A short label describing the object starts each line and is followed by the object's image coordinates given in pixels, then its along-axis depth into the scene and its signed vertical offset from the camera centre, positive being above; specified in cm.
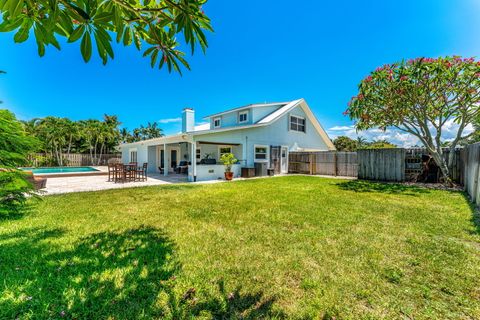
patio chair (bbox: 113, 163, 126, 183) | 1209 -85
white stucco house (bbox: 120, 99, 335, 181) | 1355 +126
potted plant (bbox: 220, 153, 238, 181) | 1320 -24
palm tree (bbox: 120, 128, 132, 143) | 4275 +459
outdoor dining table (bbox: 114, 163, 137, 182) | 1215 -84
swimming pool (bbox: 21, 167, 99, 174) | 1870 -129
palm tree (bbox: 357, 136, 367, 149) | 4412 +361
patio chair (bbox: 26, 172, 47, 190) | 767 -106
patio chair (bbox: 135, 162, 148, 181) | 1265 -86
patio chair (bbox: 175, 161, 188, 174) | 1736 -92
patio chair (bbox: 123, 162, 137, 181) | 1238 -78
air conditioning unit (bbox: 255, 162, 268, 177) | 1509 -85
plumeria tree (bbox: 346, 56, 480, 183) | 884 +286
